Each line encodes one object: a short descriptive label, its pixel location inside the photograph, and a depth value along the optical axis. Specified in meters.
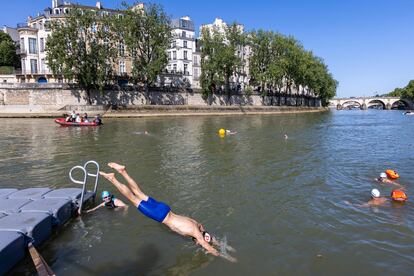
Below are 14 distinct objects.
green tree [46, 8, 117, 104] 62.08
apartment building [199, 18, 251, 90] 109.31
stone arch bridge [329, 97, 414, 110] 173.16
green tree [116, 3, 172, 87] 68.62
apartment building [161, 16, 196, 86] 96.88
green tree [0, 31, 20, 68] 84.25
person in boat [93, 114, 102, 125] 45.72
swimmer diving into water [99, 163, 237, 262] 8.10
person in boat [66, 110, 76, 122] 45.44
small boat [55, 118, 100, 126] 44.81
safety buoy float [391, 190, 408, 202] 13.09
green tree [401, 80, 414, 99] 160.40
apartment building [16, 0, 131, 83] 75.88
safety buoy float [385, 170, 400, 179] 16.16
